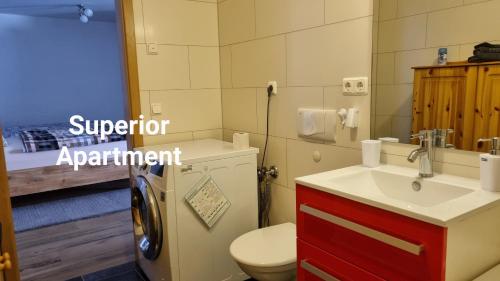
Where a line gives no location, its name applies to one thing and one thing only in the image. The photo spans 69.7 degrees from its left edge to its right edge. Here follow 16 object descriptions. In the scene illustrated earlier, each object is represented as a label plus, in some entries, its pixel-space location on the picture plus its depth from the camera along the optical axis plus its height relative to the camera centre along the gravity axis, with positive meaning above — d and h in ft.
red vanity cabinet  3.40 -1.65
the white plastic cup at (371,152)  5.27 -0.91
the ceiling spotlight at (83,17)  17.15 +3.79
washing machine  6.43 -2.26
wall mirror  4.36 +0.25
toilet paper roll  7.44 -0.97
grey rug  11.84 -3.99
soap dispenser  3.93 -0.88
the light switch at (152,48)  7.93 +1.04
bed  12.72 -2.53
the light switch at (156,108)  8.14 -0.28
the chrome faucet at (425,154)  4.68 -0.85
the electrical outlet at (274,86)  7.28 +0.13
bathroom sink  3.47 -1.17
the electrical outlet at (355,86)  5.49 +0.07
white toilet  5.64 -2.62
